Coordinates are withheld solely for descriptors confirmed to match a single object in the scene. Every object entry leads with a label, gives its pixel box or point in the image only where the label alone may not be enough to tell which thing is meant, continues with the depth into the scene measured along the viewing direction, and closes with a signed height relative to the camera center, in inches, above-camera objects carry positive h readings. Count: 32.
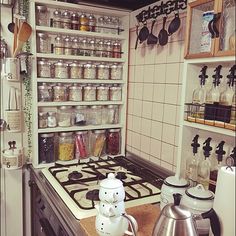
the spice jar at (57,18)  64.0 +14.9
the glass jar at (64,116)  66.9 -8.8
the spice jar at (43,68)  62.8 +2.8
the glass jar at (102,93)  70.3 -2.7
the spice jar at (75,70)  66.3 +2.9
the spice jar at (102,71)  69.9 +3.0
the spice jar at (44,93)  63.8 -3.0
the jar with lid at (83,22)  66.0 +14.7
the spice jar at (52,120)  65.8 -9.7
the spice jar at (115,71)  71.6 +3.2
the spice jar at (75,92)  66.9 -2.7
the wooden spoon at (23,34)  57.3 +9.8
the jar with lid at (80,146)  68.7 -16.4
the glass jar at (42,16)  61.8 +15.1
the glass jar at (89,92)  68.7 -2.6
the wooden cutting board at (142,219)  38.4 -21.0
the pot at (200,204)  37.9 -16.7
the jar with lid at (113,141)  73.0 -15.8
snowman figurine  35.2 -17.3
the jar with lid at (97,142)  71.4 -16.0
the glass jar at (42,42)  62.7 +8.9
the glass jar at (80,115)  68.8 -8.6
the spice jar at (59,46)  64.6 +8.5
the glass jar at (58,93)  65.3 -3.0
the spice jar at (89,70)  68.0 +2.9
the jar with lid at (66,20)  64.6 +14.8
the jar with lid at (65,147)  67.0 -16.5
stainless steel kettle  31.2 -16.3
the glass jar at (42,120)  64.9 -9.6
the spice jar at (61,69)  64.6 +2.8
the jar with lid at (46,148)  65.1 -16.4
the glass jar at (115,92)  72.4 -2.5
